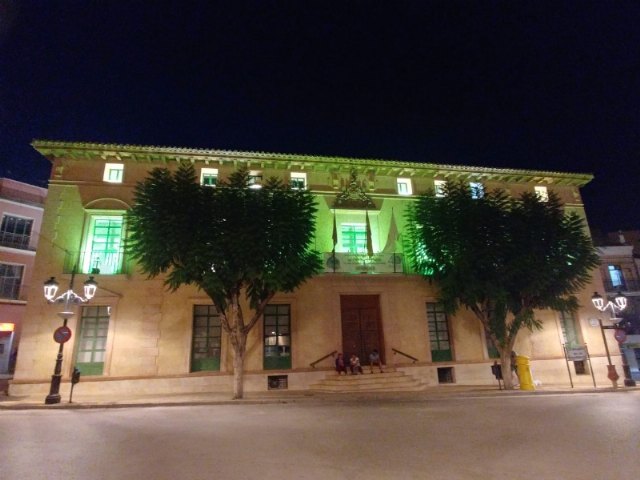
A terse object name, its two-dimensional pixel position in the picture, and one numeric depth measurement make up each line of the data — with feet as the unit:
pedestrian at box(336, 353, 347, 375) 46.68
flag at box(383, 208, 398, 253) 55.21
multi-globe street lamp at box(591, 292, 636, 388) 45.60
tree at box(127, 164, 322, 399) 38.09
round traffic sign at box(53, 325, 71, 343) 37.75
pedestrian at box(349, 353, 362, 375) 46.47
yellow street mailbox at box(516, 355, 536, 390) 44.97
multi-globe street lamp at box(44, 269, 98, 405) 36.45
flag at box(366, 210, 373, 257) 53.31
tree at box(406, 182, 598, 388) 45.44
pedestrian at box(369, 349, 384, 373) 48.00
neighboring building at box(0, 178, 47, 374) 72.29
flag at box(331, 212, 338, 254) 51.88
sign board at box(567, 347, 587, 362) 46.63
